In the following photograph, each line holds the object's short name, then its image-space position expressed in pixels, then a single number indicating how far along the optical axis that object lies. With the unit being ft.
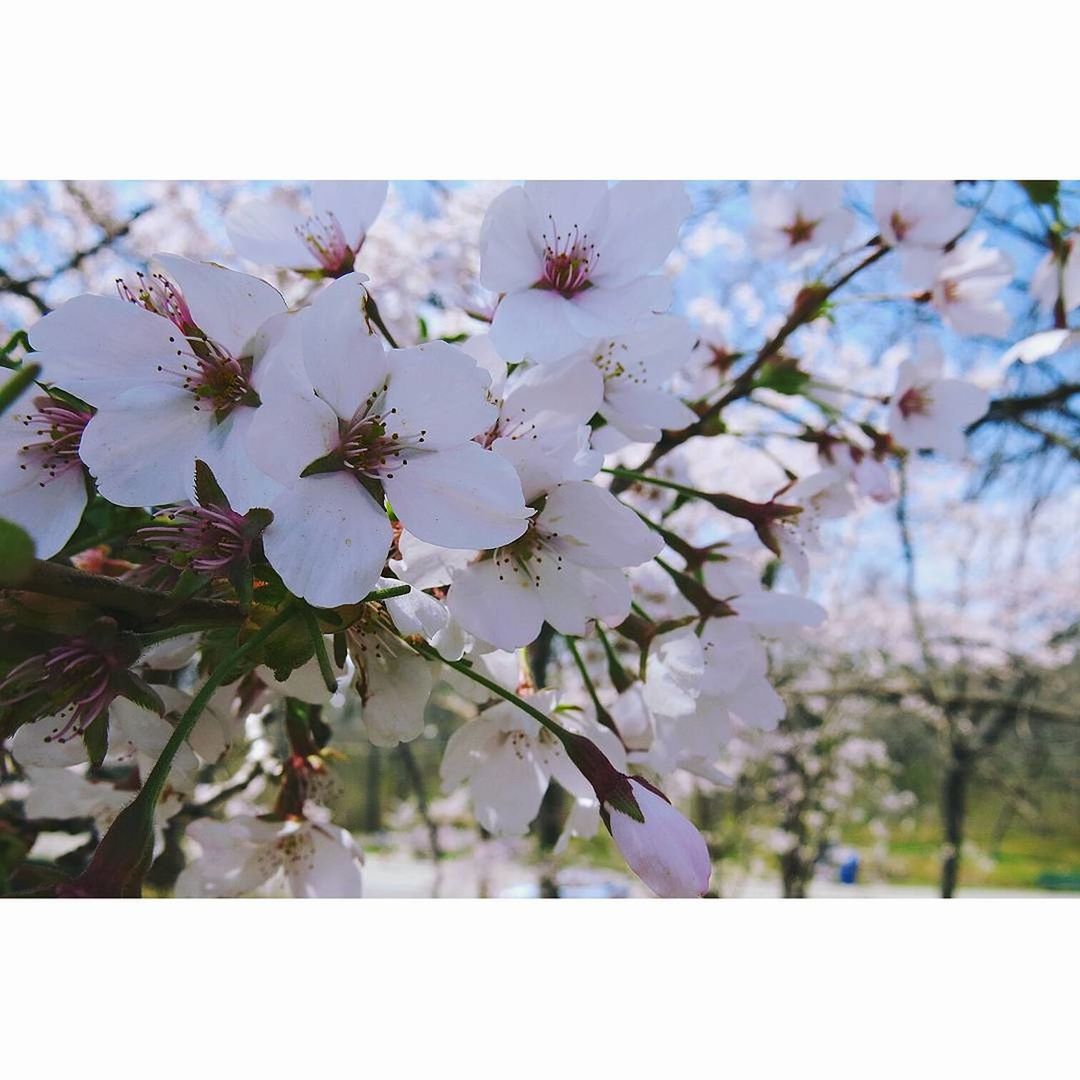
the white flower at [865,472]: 0.75
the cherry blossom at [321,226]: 0.53
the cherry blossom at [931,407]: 0.79
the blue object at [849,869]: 16.39
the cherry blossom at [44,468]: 0.38
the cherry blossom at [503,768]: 0.56
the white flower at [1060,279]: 0.76
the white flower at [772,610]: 0.55
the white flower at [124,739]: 0.42
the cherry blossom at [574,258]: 0.41
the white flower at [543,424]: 0.38
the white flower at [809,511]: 0.60
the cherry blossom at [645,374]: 0.48
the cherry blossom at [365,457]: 0.32
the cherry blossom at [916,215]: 0.78
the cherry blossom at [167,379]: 0.34
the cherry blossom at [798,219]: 0.86
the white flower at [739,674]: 0.52
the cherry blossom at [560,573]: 0.39
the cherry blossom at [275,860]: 0.56
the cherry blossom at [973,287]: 0.82
